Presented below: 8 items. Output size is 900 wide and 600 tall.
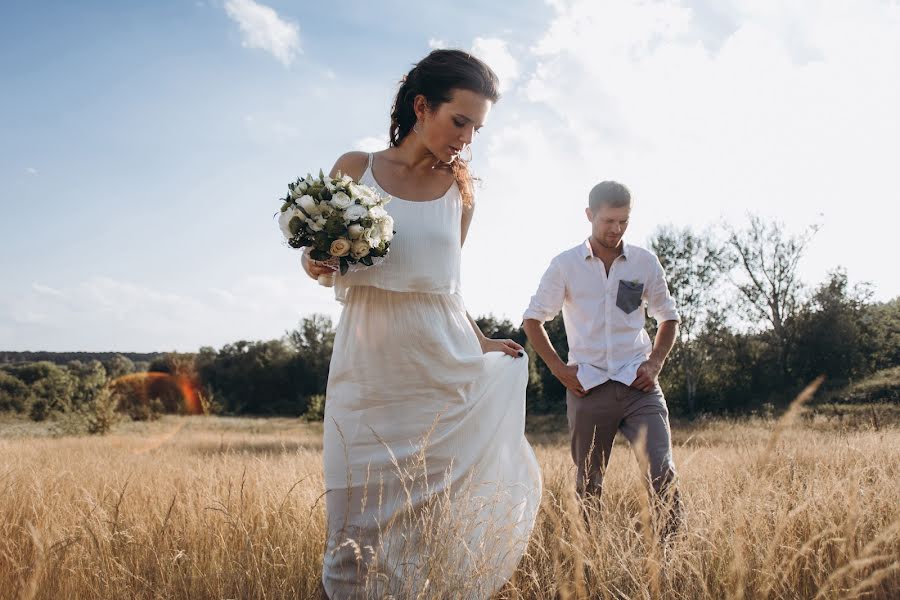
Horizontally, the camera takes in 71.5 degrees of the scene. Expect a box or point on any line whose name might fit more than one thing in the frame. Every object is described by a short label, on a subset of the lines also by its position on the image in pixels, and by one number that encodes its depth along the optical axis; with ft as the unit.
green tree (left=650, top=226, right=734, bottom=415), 94.12
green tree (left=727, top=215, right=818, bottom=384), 94.32
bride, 9.15
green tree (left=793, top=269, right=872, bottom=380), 90.63
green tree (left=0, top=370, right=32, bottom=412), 93.04
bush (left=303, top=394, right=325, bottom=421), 103.76
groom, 12.99
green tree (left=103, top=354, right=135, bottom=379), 142.20
